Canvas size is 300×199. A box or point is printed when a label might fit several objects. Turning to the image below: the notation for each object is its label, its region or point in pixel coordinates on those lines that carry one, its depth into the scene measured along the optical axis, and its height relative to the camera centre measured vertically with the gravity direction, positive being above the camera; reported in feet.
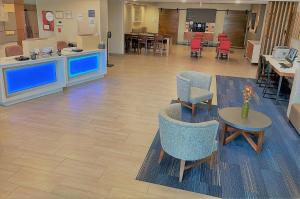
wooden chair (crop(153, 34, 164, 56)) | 40.34 -1.89
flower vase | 12.49 -3.63
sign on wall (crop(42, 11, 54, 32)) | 32.28 +0.99
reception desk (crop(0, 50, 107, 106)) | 16.67 -3.41
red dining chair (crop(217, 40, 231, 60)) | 37.65 -1.86
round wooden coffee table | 11.96 -4.09
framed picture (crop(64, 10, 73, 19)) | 31.55 +1.78
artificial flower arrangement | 12.03 -3.17
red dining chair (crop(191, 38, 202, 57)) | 38.50 -1.65
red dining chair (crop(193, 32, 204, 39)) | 50.29 -0.05
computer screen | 21.70 -1.53
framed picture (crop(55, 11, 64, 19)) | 31.96 +1.71
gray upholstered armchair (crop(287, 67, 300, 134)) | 14.66 -3.91
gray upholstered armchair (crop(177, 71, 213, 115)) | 15.91 -3.62
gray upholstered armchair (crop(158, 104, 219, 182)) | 9.19 -3.83
